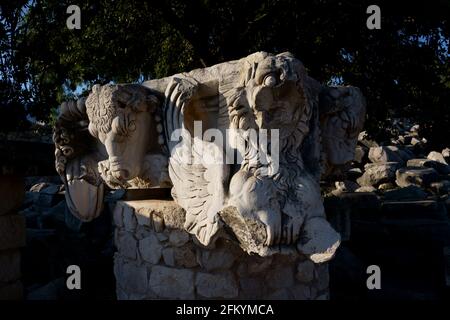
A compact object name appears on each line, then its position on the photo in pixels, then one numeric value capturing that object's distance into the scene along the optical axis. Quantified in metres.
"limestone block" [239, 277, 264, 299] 2.64
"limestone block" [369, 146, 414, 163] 9.59
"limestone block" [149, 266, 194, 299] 2.66
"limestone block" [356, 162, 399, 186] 8.73
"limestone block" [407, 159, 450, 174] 9.35
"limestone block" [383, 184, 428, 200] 6.87
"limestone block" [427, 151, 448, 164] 10.43
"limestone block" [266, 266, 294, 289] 2.70
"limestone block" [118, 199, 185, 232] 2.69
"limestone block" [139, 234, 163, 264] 2.78
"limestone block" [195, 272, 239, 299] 2.61
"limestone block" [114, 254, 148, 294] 2.85
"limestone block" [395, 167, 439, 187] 8.38
